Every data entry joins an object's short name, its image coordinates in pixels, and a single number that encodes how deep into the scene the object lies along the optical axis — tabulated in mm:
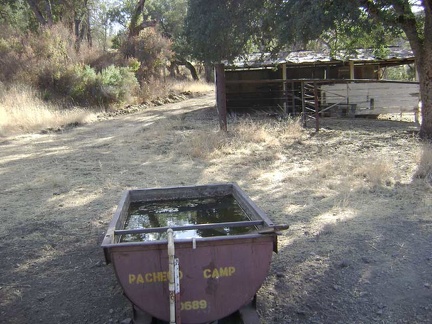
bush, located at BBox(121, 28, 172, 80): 26131
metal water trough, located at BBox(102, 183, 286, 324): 2992
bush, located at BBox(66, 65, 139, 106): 19484
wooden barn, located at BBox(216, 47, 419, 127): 17078
